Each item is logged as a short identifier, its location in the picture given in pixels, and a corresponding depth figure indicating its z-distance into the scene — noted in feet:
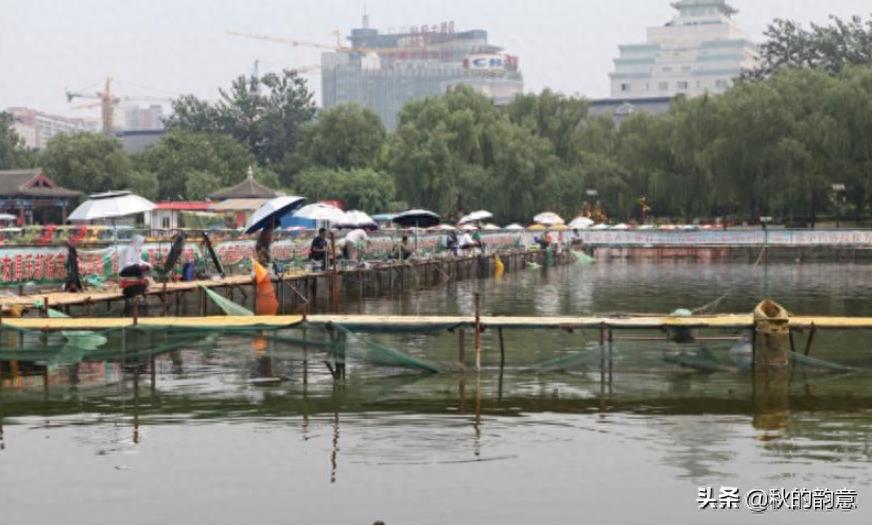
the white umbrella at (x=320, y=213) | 110.83
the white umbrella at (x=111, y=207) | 83.15
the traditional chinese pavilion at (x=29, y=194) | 222.28
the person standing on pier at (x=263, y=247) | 98.84
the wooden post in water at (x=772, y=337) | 57.67
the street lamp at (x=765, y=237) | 127.00
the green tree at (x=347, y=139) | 275.80
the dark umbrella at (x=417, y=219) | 136.98
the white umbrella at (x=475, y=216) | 188.95
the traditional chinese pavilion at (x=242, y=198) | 204.74
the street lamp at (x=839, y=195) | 196.85
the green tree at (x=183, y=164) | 277.23
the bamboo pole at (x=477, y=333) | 56.57
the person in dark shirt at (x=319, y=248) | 108.78
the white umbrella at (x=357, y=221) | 130.80
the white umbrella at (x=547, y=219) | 207.62
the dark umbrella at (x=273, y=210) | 91.15
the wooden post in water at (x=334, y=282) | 91.83
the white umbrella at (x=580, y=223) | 213.25
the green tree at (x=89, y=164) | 256.93
